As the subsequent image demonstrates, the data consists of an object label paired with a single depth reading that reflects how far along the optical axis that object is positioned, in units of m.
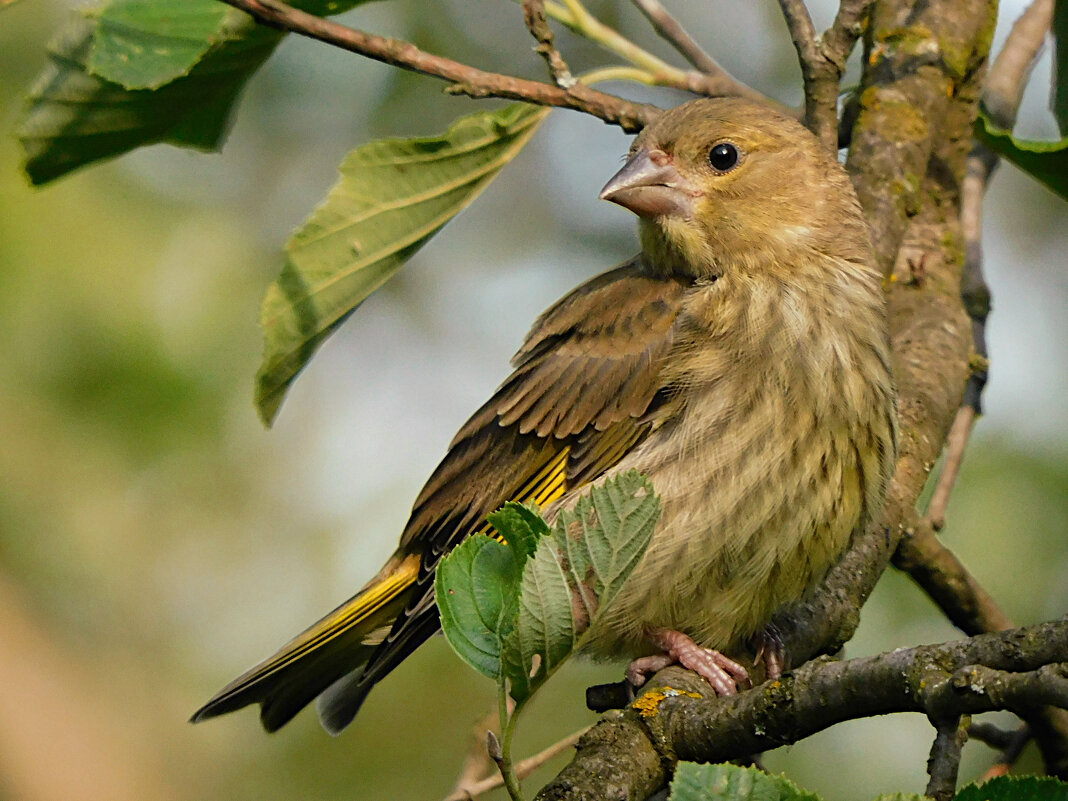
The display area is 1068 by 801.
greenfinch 5.80
